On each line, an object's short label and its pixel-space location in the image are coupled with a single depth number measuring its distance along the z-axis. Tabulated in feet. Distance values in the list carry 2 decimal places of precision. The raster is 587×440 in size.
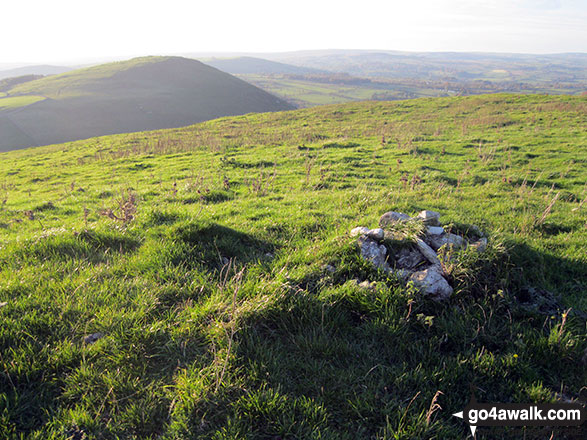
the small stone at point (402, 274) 14.50
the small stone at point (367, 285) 13.92
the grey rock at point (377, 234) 16.77
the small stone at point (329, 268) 15.46
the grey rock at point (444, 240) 16.26
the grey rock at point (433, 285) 13.75
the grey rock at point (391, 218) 18.03
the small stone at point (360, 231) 17.22
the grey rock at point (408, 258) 15.75
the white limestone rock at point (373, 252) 15.40
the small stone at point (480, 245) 15.74
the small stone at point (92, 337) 11.56
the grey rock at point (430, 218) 17.81
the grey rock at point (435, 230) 16.92
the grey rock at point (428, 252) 15.28
